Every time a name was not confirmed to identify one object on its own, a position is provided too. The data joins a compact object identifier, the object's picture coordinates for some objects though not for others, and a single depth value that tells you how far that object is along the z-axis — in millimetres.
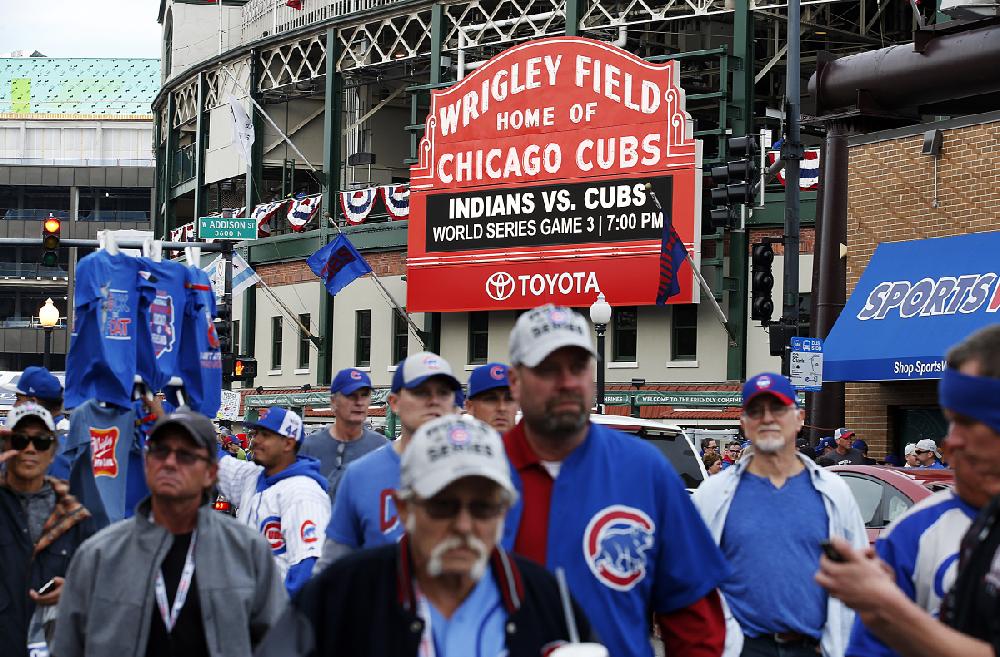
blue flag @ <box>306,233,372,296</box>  39875
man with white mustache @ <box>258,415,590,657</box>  3789
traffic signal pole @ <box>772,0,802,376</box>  21672
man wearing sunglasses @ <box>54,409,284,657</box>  5301
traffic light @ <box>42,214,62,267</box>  25031
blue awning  23203
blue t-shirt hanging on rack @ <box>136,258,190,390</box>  9867
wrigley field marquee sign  37594
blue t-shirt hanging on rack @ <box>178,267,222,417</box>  10211
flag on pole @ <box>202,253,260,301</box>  38031
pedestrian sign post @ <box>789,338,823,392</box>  20297
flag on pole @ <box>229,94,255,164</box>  46050
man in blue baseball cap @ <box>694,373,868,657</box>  7469
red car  13461
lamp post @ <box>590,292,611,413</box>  25984
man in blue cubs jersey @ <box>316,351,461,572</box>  6414
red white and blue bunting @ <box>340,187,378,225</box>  44875
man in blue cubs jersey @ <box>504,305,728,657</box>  4980
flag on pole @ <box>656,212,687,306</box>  35053
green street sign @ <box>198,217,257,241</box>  32031
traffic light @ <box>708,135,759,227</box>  21219
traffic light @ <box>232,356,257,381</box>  35062
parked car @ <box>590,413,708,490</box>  15516
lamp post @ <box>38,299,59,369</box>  32281
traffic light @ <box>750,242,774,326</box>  22047
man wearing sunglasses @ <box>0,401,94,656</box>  7172
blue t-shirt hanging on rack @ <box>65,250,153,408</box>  9531
